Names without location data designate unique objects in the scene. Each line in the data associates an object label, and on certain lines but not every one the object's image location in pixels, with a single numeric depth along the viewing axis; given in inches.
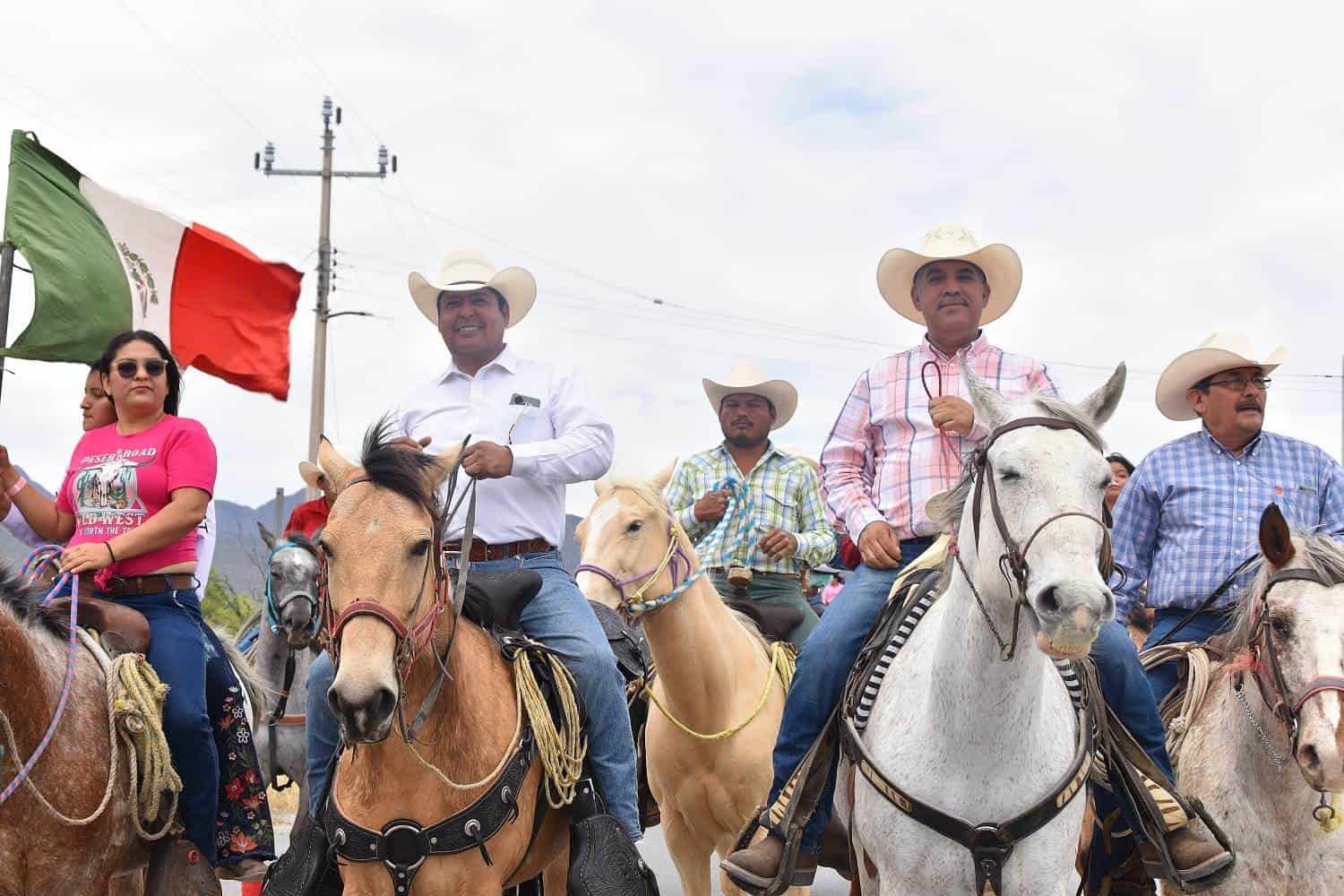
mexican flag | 302.2
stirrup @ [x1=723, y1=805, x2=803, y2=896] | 192.1
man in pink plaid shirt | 195.2
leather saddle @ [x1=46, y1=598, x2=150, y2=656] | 200.8
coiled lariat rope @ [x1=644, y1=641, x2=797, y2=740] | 267.1
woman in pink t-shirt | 204.2
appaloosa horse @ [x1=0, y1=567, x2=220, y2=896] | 182.4
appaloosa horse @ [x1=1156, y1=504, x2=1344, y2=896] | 185.8
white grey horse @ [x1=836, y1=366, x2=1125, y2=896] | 148.5
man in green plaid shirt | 345.7
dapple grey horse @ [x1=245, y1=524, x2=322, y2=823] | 331.0
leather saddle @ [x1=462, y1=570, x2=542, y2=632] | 197.9
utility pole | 1054.4
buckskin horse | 153.2
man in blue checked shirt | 229.9
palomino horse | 265.3
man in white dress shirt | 205.5
